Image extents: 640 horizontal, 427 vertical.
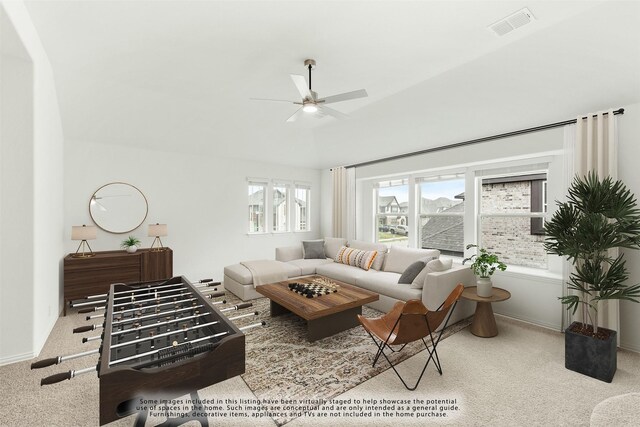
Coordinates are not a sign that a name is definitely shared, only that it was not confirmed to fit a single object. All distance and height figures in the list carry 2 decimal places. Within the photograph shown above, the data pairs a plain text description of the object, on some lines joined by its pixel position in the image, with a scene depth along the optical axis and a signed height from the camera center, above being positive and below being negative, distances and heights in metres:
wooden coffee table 2.98 -0.99
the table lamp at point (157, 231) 4.60 -0.29
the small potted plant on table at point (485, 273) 3.32 -0.70
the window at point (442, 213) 4.68 -0.01
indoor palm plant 2.45 -0.30
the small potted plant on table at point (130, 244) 4.36 -0.50
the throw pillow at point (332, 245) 5.70 -0.66
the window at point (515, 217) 3.88 -0.06
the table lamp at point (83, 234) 3.92 -0.29
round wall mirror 4.49 +0.09
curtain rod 3.26 +1.02
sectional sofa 3.51 -0.93
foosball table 1.15 -0.69
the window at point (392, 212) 5.57 +0.01
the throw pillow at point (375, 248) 4.81 -0.63
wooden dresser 3.75 -0.81
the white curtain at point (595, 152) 2.91 +0.64
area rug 2.24 -1.38
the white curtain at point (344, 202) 6.14 +0.23
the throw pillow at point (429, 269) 3.63 -0.71
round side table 3.24 -1.18
